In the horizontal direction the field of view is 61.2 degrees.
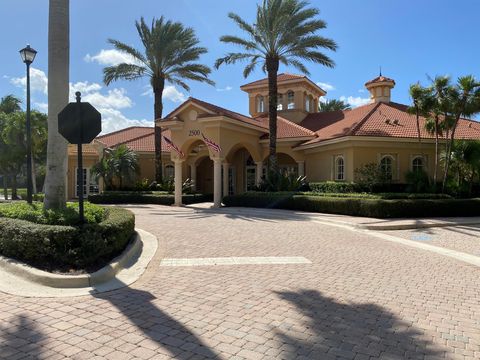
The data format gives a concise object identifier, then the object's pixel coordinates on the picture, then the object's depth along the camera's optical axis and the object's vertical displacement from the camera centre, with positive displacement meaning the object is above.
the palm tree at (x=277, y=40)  22.11 +8.05
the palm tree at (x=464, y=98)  17.56 +3.73
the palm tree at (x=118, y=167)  26.97 +1.12
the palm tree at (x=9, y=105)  39.56 +7.76
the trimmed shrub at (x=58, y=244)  6.70 -1.03
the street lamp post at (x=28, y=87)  14.55 +3.67
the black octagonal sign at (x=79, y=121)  7.23 +1.12
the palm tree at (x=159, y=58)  26.52 +8.27
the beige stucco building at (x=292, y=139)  21.66 +2.60
